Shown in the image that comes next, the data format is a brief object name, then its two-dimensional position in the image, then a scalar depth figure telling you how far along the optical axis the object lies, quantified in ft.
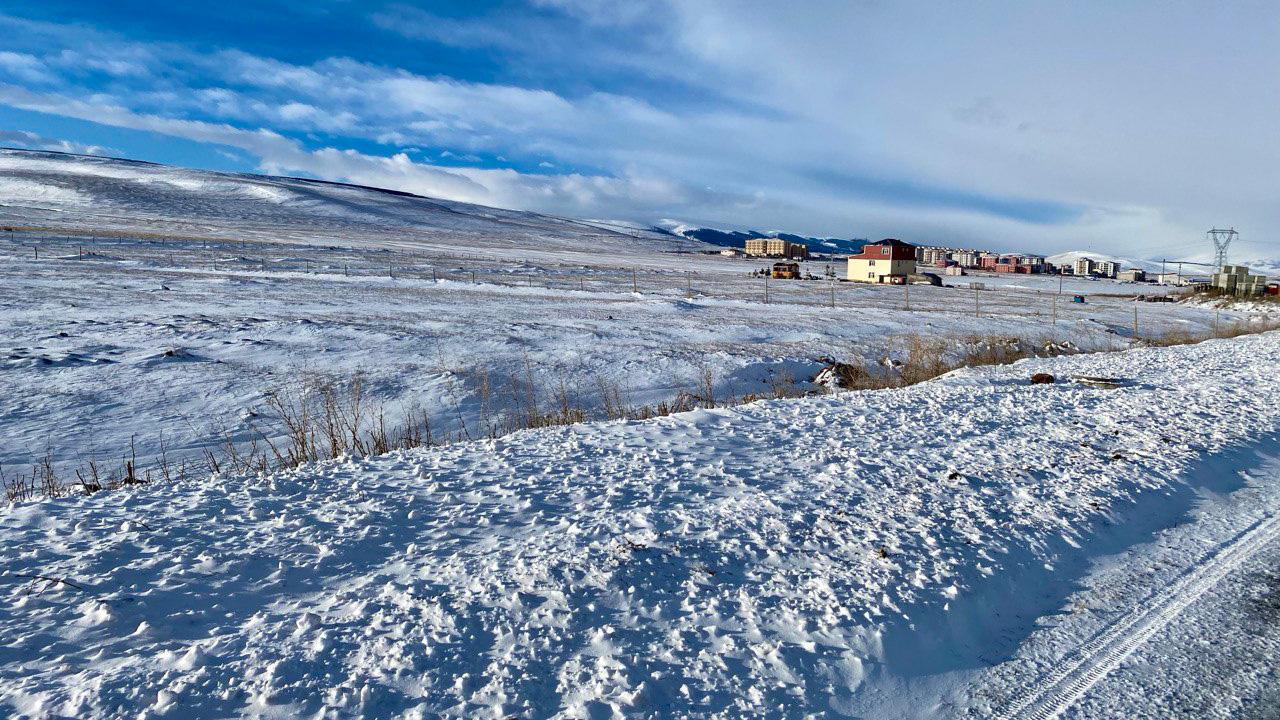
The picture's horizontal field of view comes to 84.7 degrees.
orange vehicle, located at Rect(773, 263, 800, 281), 219.61
